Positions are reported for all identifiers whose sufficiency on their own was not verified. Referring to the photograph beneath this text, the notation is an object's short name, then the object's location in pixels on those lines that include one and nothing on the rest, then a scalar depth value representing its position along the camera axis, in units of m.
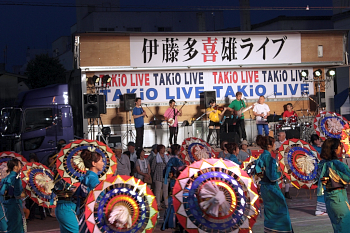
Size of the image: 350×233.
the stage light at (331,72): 18.69
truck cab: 15.54
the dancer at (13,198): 8.27
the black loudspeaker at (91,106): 15.88
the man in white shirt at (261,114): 17.08
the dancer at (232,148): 9.55
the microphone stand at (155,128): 17.47
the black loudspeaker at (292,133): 15.76
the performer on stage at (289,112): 17.36
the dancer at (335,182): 6.90
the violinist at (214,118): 17.33
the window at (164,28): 45.25
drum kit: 16.92
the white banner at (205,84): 17.69
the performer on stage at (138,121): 16.58
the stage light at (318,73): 18.56
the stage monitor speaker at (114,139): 15.56
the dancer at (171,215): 7.67
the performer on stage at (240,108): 17.27
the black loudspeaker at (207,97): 17.91
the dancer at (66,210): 6.83
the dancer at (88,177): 6.47
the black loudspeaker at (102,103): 16.06
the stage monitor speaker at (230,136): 15.56
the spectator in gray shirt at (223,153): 11.72
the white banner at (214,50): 17.22
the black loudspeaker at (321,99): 18.64
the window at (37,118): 15.70
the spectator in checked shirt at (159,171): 12.41
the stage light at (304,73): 18.52
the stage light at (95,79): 16.72
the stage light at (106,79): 16.77
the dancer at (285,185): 13.02
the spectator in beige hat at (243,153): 12.18
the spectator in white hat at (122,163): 12.30
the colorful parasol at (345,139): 13.27
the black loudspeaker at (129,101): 17.28
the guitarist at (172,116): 16.92
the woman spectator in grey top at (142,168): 12.52
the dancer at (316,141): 11.75
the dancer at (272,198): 7.40
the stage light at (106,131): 16.08
